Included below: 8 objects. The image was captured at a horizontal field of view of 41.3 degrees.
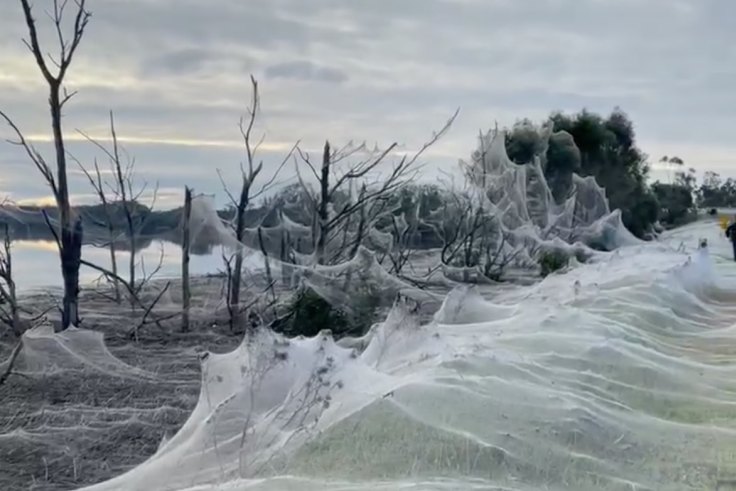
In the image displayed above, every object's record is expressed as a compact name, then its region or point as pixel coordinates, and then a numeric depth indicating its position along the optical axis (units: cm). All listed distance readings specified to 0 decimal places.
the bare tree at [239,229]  1141
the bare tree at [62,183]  979
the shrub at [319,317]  1092
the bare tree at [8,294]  982
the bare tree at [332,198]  1238
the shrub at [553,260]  1962
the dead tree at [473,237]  1858
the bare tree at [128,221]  1362
